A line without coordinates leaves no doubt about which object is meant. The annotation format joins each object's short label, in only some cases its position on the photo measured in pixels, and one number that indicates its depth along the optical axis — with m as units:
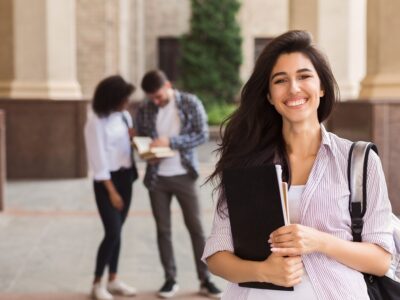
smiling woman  2.39
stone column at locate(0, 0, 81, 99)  14.81
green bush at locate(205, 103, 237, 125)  30.06
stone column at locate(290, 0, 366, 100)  13.76
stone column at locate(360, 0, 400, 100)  10.35
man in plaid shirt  6.64
